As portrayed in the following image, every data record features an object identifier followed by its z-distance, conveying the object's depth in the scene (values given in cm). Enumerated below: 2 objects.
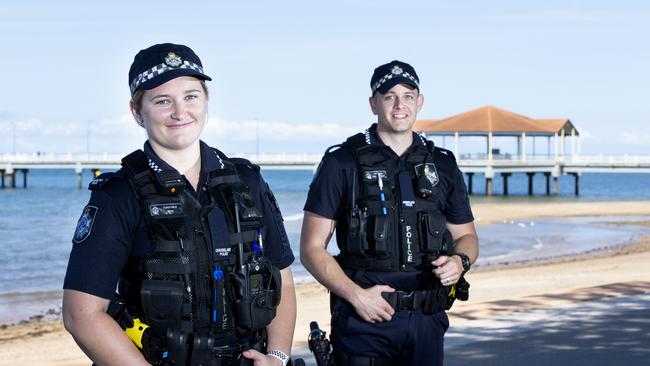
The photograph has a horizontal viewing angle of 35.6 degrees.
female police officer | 303
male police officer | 479
